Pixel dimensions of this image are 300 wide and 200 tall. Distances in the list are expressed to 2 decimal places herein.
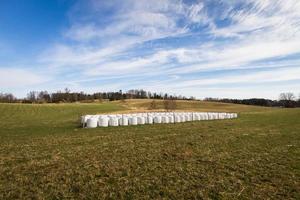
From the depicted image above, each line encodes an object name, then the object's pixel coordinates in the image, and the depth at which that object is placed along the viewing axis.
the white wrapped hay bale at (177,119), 26.54
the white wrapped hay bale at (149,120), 24.59
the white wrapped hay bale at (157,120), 25.15
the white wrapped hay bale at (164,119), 25.28
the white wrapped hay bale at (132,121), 23.42
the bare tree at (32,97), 135.57
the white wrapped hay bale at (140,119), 23.89
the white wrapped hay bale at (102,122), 21.52
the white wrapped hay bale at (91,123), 20.78
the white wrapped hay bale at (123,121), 22.84
